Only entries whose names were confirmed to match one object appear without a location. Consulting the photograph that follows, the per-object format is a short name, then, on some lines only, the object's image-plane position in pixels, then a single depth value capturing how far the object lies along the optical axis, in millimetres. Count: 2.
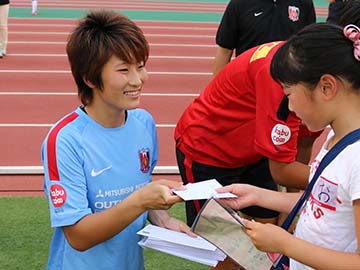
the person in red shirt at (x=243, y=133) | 2488
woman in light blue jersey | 2016
